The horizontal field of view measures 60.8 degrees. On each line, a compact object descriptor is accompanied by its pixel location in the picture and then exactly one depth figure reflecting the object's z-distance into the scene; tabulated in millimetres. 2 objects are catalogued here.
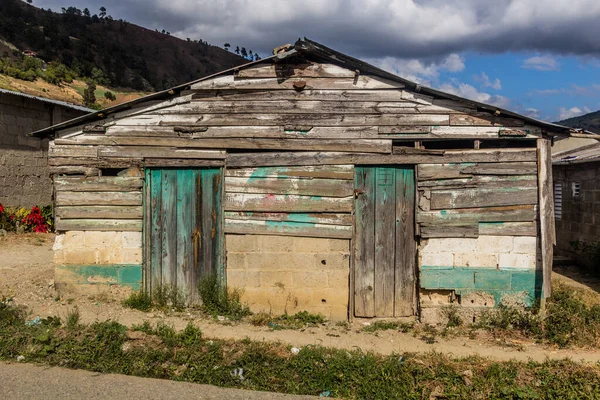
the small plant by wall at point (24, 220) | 13984
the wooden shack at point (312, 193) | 7203
